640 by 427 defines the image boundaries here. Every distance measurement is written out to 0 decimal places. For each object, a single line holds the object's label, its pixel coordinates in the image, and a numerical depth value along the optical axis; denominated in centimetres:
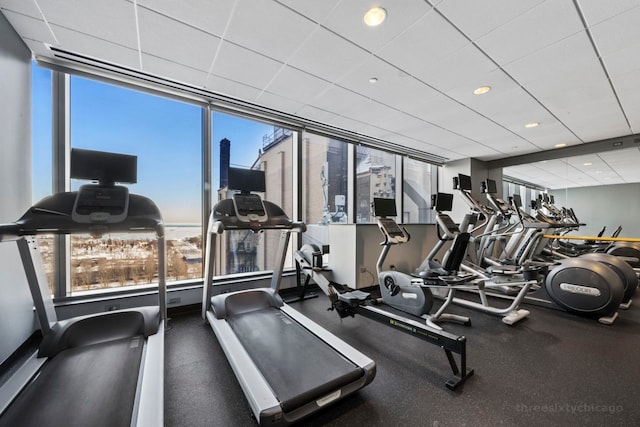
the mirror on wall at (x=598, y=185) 578
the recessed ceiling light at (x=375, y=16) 204
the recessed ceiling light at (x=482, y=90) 325
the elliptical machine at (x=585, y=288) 304
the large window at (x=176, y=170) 285
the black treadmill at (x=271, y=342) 157
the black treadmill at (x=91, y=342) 146
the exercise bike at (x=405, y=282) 297
